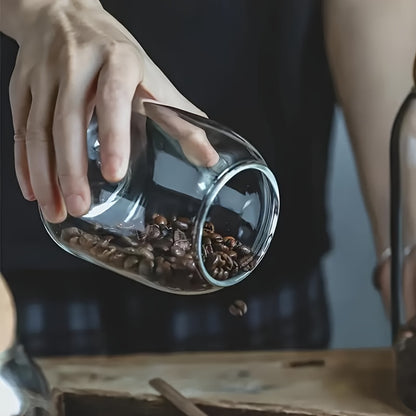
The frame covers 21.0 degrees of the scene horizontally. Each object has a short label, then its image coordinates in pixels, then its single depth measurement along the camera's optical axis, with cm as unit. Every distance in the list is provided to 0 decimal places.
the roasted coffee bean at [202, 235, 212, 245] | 62
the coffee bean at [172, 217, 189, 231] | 60
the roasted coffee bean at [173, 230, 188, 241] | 60
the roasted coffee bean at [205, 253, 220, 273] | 60
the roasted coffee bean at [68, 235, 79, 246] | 63
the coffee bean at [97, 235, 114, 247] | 62
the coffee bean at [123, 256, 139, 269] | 62
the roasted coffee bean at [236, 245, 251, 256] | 63
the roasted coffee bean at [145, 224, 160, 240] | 61
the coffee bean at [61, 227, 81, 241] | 63
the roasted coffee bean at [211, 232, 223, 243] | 62
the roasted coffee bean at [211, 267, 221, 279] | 61
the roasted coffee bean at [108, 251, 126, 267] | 62
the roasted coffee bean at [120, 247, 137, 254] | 61
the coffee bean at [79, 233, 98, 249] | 63
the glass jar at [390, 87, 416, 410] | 76
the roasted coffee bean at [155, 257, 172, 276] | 61
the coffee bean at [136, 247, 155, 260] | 61
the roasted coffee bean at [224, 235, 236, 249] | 63
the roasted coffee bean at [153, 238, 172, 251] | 60
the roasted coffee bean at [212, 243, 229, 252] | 62
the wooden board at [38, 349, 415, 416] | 76
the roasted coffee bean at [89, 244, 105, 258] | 63
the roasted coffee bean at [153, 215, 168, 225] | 61
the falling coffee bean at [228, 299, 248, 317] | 81
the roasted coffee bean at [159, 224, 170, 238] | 60
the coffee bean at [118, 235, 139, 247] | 61
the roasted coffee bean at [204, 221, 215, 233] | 62
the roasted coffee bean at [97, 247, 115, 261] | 62
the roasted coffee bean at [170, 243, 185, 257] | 60
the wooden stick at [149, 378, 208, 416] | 75
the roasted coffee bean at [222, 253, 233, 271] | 61
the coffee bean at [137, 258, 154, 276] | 61
